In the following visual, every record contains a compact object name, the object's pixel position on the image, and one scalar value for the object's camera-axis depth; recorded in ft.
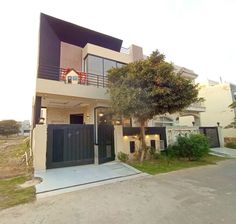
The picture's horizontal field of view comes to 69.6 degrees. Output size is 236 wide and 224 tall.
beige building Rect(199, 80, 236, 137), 69.26
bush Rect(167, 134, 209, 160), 33.55
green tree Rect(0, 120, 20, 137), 153.27
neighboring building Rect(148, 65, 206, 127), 51.80
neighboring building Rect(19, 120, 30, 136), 248.50
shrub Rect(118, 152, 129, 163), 30.96
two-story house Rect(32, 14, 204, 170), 27.78
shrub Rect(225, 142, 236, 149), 50.72
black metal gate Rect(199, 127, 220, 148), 49.62
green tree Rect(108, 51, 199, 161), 27.07
